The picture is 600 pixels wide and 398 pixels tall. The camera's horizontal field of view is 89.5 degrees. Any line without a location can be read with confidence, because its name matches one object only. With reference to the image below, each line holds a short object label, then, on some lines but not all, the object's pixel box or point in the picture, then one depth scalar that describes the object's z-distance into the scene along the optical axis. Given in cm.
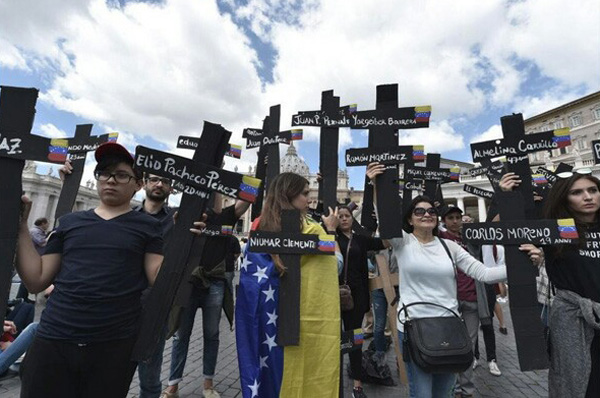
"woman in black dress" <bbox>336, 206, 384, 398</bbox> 366
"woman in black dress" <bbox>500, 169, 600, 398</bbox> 221
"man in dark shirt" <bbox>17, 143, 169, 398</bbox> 174
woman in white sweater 247
